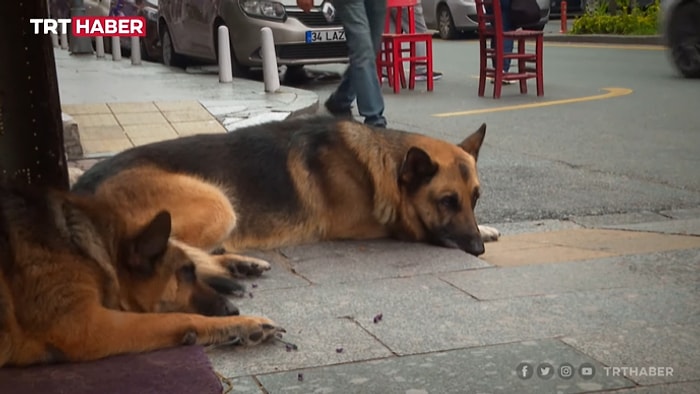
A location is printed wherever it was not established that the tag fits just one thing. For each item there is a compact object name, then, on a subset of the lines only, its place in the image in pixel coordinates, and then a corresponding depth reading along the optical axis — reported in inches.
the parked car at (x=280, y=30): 526.6
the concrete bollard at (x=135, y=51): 659.4
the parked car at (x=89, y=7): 805.9
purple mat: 127.0
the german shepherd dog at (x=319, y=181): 206.2
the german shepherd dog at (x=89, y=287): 133.4
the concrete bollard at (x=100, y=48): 751.7
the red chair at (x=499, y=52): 495.2
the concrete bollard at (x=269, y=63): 457.1
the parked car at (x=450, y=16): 937.5
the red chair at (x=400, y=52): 525.3
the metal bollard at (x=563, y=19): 972.6
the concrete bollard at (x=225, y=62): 506.3
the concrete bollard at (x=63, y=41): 889.8
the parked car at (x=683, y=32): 539.2
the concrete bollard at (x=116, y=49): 708.0
